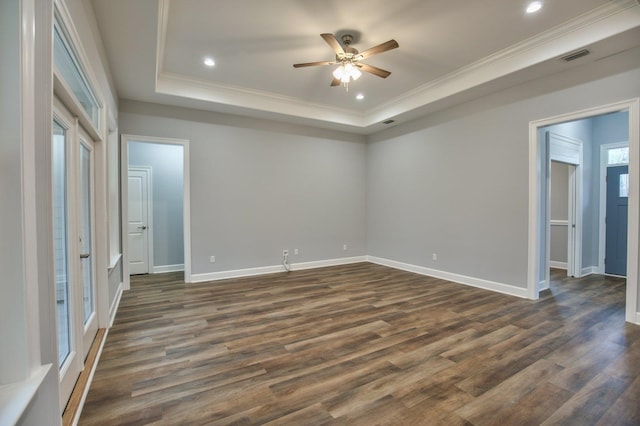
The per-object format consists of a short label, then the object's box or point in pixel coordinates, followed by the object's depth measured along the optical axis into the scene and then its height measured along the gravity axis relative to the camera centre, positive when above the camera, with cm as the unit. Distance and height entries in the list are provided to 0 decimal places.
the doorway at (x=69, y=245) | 202 -29
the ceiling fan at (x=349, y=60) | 316 +169
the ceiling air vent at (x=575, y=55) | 330 +173
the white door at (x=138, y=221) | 588 -27
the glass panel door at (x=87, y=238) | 257 -29
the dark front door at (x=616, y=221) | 534 -22
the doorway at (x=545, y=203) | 322 +8
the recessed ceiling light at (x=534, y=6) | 290 +198
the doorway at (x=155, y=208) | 589 -2
